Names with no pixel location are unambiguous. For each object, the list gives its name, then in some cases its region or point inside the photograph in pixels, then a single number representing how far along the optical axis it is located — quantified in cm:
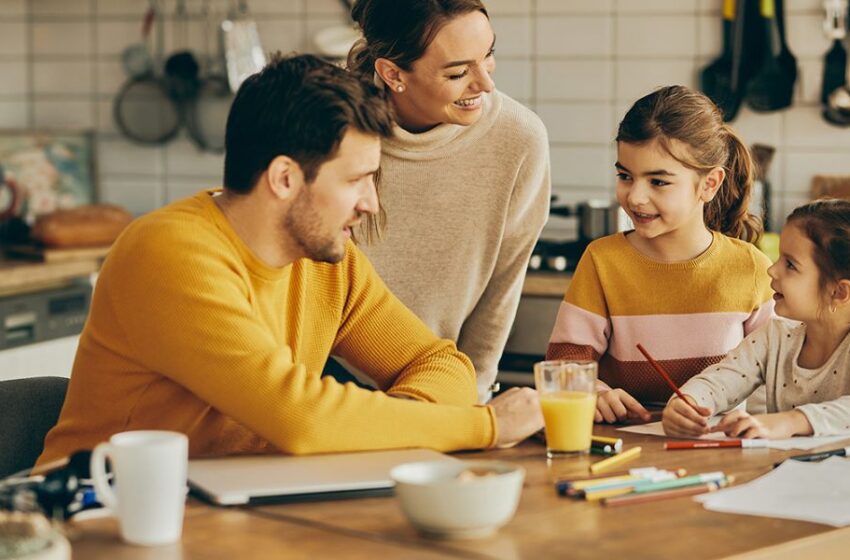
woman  304
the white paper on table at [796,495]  227
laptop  229
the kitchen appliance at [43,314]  420
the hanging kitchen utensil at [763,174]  425
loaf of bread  459
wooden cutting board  448
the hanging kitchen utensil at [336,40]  487
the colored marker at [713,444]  255
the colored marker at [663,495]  229
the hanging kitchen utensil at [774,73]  435
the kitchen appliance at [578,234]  418
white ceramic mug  214
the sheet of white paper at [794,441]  256
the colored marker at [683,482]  233
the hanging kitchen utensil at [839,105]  428
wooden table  214
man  244
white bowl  215
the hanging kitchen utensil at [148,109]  526
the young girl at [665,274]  297
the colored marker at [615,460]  244
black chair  259
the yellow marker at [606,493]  231
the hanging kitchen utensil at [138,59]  529
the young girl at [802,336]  274
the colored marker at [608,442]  253
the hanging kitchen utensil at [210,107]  517
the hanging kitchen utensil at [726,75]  439
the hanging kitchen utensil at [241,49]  507
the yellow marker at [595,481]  233
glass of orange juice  250
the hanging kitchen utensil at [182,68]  517
